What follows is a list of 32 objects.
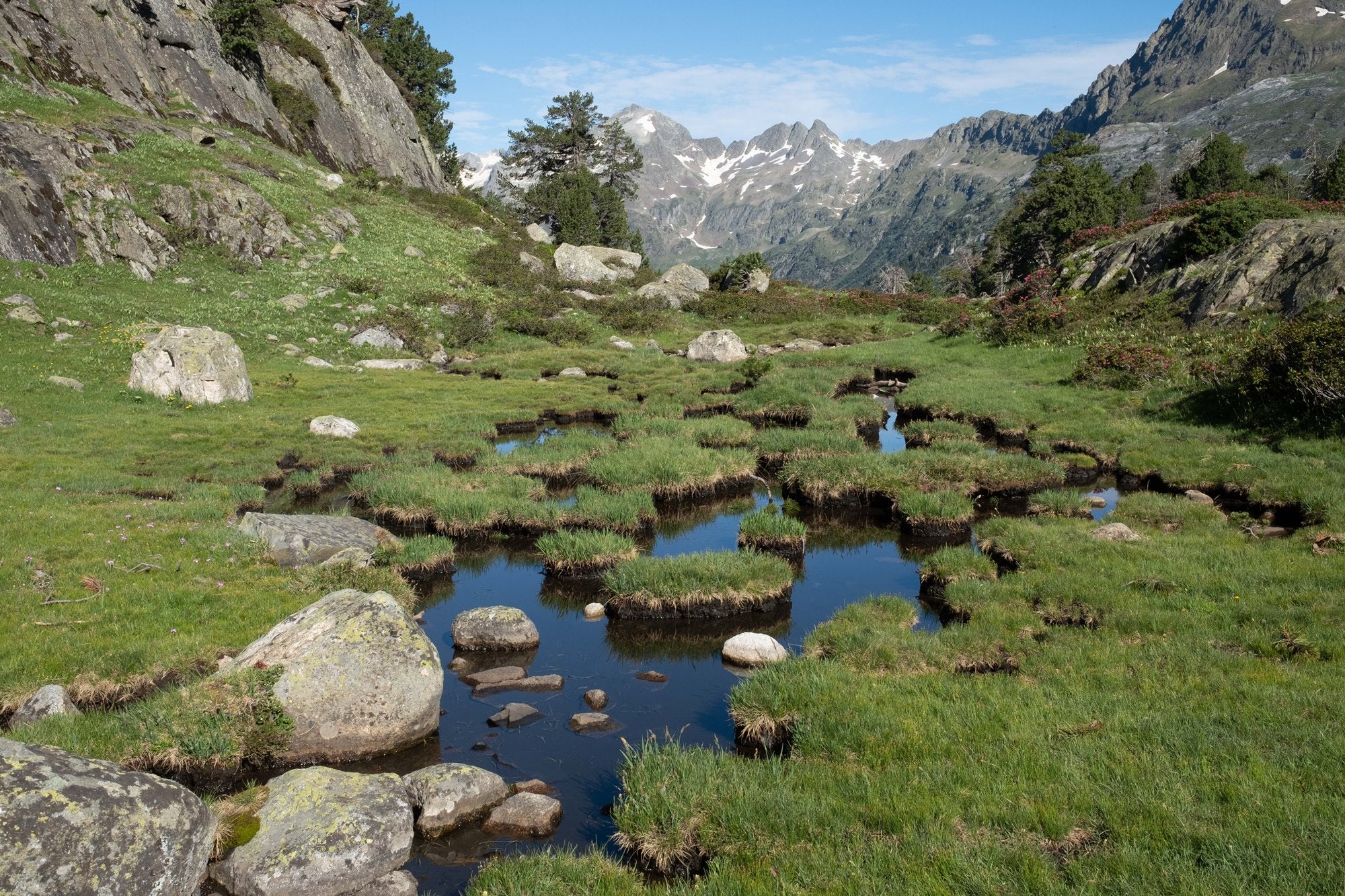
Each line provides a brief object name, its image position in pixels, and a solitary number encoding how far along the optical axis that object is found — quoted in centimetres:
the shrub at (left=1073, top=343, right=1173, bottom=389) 3503
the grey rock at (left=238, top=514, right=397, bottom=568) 1831
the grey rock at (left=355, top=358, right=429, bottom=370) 4653
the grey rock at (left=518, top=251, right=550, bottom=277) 7406
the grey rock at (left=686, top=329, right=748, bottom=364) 5728
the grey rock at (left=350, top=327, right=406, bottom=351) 4884
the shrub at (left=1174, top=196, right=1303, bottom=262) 4234
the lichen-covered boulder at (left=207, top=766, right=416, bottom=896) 883
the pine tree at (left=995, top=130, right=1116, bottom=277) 7912
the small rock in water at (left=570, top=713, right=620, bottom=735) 1311
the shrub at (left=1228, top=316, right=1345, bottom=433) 2384
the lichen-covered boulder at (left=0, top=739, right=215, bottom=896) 675
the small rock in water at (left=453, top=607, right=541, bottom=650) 1619
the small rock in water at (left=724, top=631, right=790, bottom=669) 1535
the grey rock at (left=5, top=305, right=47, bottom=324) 3406
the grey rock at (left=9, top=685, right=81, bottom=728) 1143
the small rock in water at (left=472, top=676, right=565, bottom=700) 1452
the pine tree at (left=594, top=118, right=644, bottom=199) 10519
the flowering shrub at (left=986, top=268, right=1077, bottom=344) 4909
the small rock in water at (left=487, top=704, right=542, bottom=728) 1327
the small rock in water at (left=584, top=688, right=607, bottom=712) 1393
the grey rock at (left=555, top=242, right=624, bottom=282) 7950
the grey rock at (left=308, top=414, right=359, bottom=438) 3142
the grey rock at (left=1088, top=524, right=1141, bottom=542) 1925
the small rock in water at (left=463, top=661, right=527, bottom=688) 1475
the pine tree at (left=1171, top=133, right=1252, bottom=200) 7169
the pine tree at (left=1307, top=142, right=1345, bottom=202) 6681
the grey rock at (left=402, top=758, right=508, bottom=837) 1027
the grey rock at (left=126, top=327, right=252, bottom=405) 3272
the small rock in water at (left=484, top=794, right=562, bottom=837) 1035
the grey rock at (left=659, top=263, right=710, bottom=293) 8500
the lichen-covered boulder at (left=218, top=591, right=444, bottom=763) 1188
